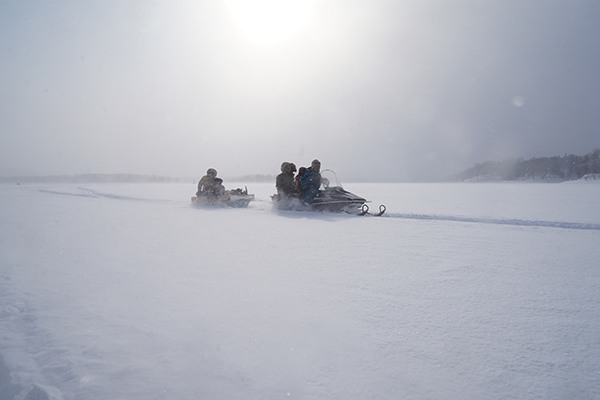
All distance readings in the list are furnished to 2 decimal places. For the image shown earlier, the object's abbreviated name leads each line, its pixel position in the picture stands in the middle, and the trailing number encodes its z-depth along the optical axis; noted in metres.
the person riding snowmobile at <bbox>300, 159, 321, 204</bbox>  12.12
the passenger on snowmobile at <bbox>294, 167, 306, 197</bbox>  12.52
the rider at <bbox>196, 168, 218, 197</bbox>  14.48
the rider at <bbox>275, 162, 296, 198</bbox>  12.77
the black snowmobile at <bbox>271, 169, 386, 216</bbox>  11.71
